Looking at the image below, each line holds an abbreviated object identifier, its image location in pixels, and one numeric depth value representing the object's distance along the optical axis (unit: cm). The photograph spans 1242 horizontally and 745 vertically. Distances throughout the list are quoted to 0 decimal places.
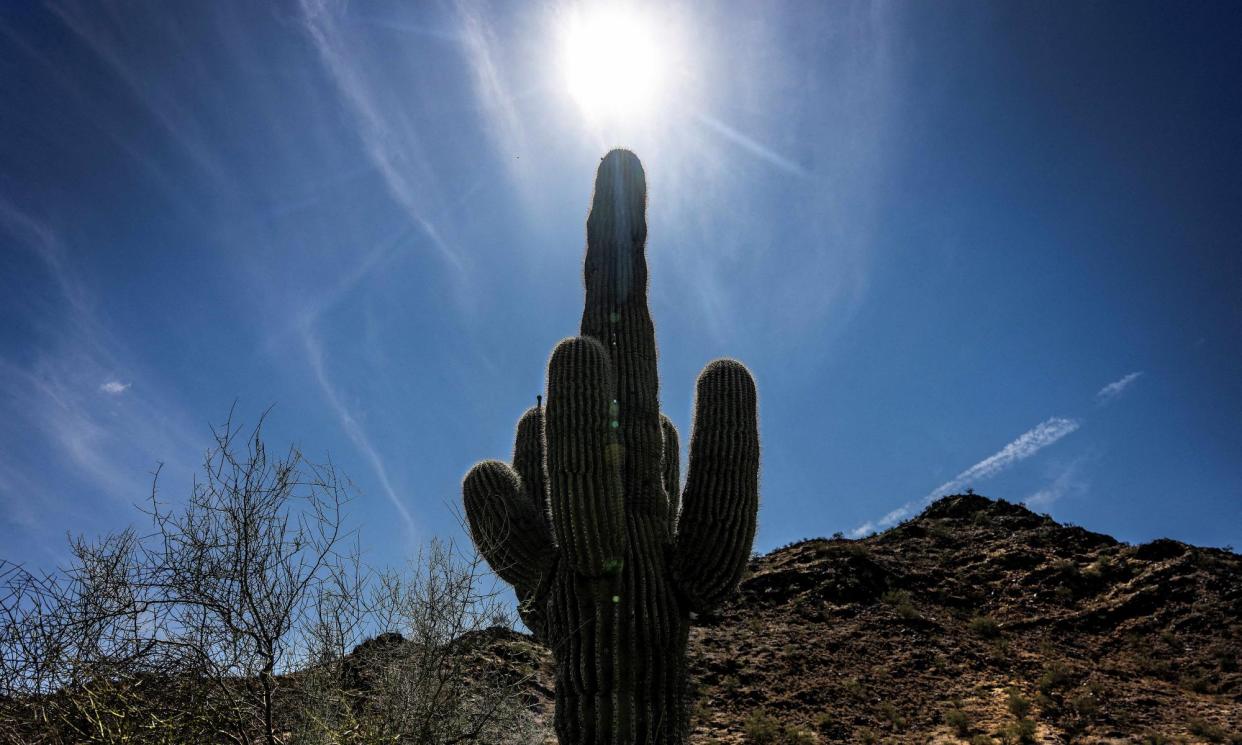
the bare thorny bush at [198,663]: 579
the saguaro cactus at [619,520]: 660
